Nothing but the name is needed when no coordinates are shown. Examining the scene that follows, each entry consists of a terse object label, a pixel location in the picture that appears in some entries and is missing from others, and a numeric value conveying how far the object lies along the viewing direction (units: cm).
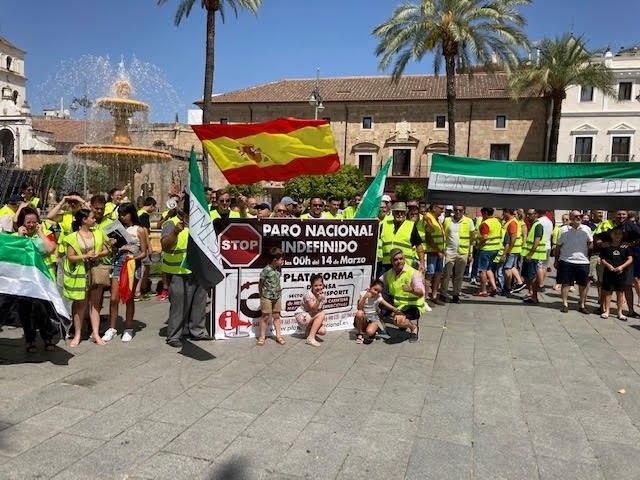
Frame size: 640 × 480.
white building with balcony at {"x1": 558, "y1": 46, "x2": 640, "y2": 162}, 4078
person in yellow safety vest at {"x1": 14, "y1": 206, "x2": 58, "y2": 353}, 562
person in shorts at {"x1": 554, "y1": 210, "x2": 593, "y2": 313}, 887
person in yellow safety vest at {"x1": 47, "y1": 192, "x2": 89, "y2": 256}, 621
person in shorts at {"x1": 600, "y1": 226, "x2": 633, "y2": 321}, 849
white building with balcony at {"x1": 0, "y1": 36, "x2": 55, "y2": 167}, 5853
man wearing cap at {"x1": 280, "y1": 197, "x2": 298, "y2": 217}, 927
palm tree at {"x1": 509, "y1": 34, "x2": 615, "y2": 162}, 3166
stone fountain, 1563
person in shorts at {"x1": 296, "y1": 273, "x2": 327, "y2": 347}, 665
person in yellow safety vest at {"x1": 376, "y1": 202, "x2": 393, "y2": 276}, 842
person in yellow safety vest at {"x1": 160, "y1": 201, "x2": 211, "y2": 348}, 624
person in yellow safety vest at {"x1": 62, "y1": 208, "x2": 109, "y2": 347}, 588
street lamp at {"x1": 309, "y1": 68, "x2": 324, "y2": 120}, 2392
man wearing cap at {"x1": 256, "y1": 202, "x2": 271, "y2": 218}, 883
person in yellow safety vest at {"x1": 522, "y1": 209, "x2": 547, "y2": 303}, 989
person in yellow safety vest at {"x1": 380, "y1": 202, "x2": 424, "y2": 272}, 817
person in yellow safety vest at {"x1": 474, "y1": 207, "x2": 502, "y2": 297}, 1045
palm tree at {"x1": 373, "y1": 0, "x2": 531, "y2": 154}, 2144
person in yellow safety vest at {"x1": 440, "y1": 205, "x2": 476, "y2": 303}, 941
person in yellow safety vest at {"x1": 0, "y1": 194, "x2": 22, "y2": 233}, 741
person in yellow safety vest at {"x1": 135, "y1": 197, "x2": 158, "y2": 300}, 888
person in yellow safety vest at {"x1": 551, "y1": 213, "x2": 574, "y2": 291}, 977
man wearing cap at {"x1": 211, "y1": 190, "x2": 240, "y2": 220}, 774
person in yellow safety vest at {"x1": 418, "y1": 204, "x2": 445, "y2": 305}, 916
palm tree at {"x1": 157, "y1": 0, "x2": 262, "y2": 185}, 2027
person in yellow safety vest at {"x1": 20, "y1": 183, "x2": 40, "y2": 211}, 894
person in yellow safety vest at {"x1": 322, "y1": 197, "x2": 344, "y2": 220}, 951
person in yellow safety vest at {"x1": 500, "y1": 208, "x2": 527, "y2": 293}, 1052
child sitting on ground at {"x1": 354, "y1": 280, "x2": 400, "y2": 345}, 668
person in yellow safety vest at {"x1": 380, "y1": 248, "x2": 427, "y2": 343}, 672
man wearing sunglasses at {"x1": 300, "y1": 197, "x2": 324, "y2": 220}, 859
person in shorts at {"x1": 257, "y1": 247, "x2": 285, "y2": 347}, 646
